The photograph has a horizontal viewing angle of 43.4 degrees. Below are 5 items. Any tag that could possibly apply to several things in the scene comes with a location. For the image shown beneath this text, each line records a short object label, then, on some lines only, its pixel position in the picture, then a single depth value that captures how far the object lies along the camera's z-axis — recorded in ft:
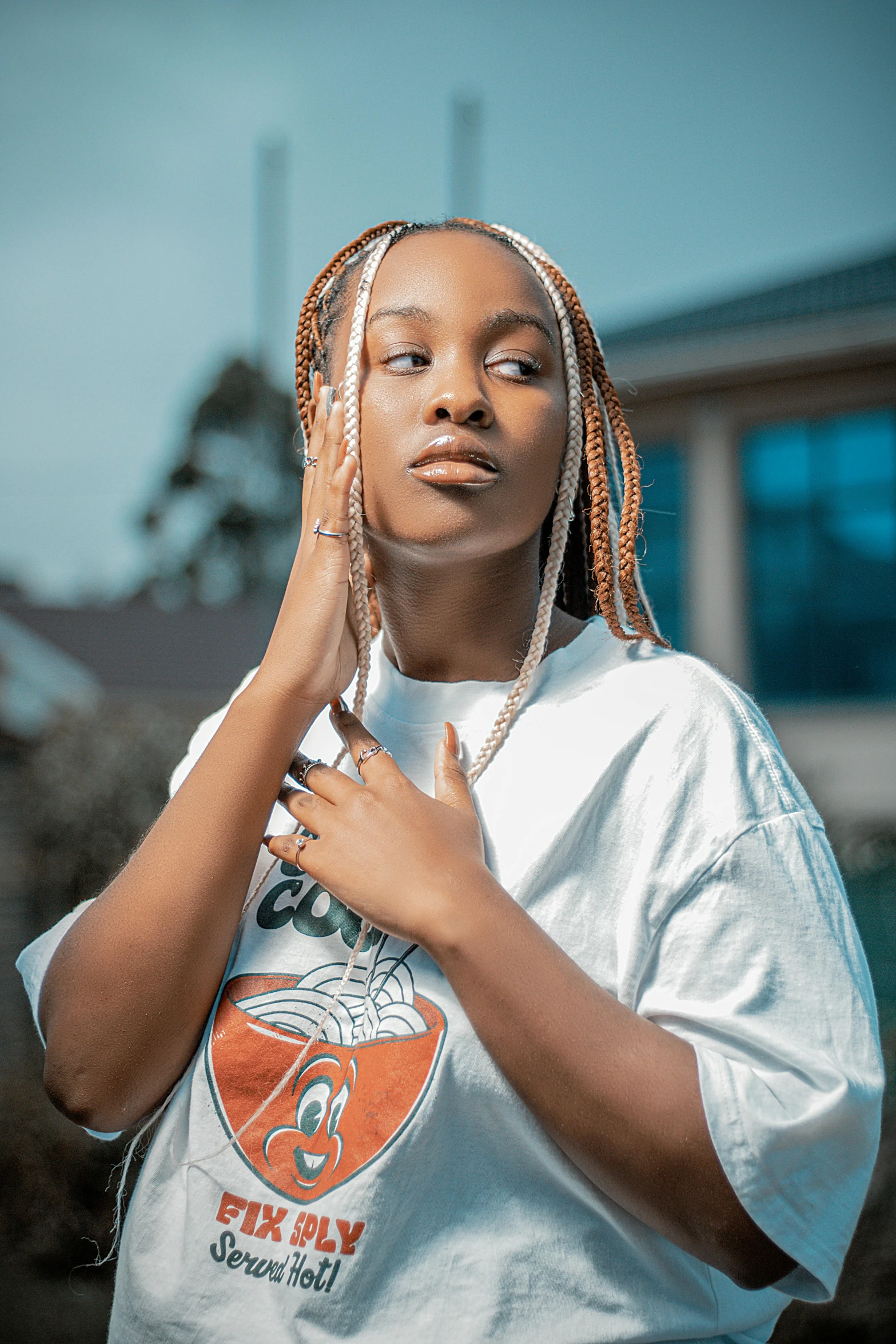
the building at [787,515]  31.45
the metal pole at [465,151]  61.98
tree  95.55
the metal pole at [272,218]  82.07
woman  3.95
